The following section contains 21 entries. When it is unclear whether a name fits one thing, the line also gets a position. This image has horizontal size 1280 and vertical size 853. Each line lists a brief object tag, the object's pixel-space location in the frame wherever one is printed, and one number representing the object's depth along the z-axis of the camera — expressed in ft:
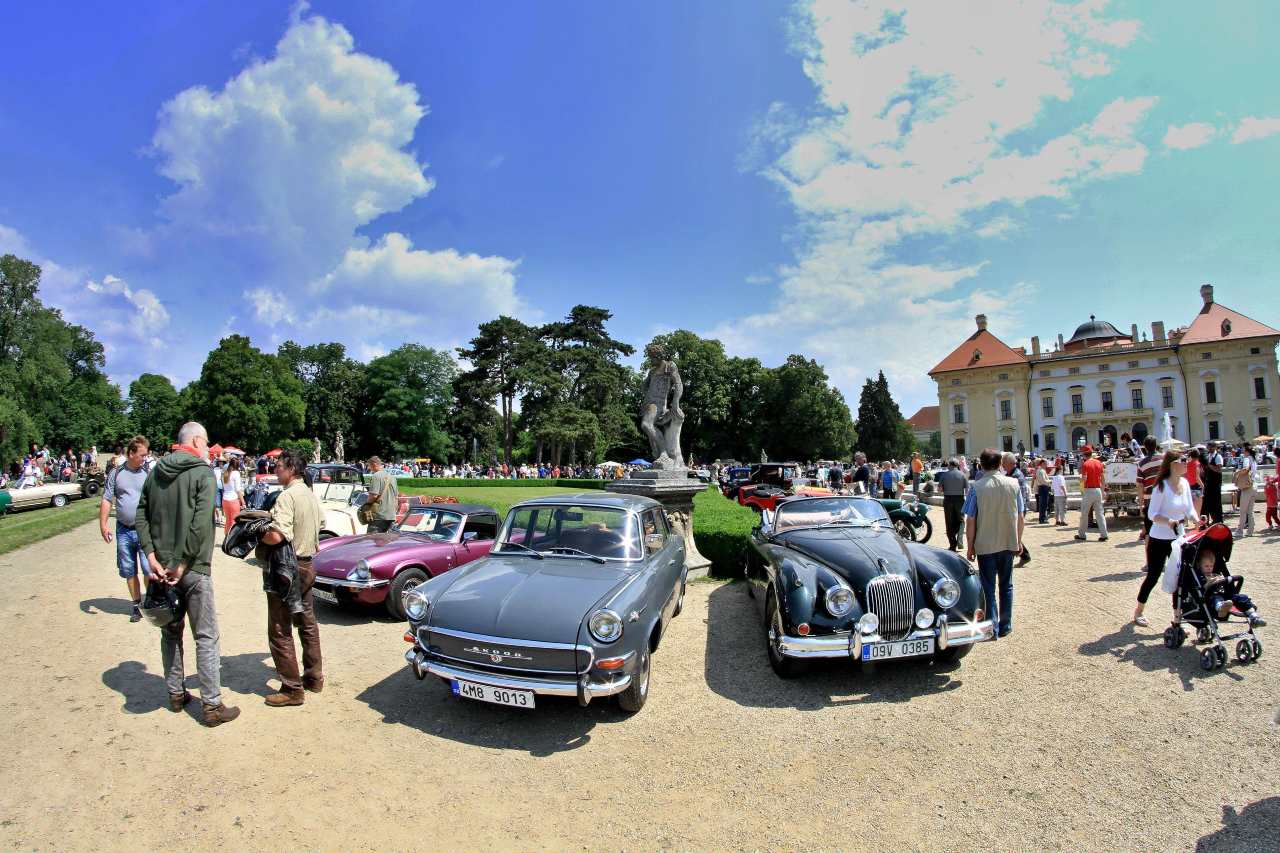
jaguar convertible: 17.16
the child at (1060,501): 47.34
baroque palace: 186.60
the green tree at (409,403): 183.93
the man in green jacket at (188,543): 14.84
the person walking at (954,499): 36.06
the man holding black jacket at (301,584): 16.48
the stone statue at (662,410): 37.19
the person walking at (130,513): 22.67
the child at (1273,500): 37.47
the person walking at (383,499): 33.73
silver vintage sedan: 14.49
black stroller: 17.51
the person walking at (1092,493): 38.81
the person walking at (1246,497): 35.53
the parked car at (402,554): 24.07
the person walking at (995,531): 20.45
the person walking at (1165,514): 20.63
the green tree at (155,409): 234.38
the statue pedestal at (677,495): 32.91
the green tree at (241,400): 164.25
